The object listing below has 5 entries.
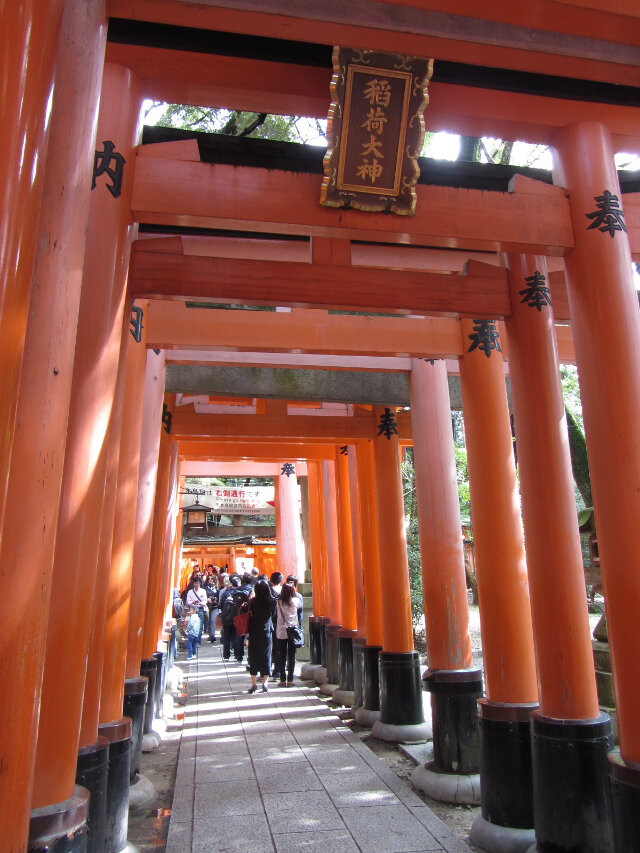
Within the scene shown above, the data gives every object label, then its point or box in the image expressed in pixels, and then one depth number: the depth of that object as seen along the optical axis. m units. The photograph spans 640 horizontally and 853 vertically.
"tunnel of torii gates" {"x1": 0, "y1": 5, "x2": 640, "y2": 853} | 2.51
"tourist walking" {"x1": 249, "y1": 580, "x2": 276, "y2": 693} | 9.63
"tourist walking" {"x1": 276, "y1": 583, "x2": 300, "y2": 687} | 10.03
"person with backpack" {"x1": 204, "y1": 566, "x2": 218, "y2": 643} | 19.19
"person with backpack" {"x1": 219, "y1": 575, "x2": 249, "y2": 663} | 12.33
